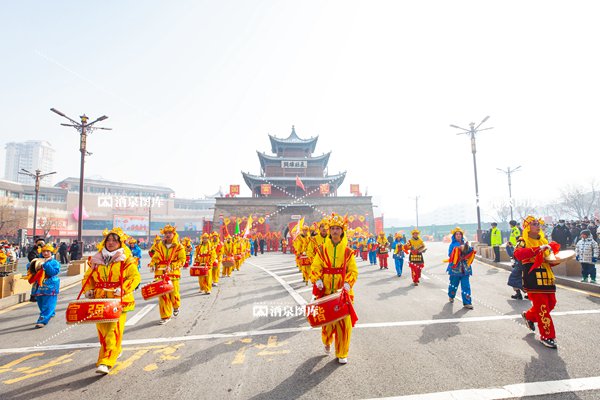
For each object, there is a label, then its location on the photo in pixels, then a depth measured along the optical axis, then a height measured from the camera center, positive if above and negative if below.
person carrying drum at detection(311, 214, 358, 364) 4.24 -0.61
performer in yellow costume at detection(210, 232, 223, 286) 10.47 -1.30
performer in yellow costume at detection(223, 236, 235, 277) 13.22 -1.28
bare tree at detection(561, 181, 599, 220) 40.62 +3.18
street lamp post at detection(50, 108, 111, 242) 15.15 +4.88
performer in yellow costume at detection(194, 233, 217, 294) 8.99 -0.98
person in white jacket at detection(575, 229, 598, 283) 8.10 -0.87
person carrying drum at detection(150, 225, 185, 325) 6.43 -0.72
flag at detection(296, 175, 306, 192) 35.84 +4.93
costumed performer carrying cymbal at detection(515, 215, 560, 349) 4.39 -0.87
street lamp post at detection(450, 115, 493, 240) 18.85 +5.19
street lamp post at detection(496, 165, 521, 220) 31.07 +5.08
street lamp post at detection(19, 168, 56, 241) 25.69 +4.28
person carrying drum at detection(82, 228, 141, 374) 3.96 -0.72
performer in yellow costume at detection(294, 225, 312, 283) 9.94 -0.98
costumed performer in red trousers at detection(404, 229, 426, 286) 9.57 -0.99
